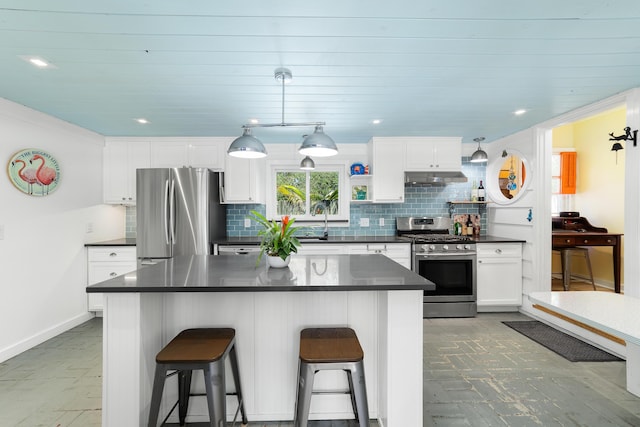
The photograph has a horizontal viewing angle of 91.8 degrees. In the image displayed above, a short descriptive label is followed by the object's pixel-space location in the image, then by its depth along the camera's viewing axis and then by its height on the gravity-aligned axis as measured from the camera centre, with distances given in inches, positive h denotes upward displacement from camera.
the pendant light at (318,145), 83.7 +19.3
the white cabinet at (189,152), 166.9 +34.7
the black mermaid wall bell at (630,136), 103.8 +27.2
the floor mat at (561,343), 112.3 -50.6
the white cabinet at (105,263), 151.1 -23.0
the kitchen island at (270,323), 65.6 -25.7
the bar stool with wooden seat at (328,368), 59.7 -29.4
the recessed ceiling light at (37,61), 81.7 +42.0
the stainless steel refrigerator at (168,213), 149.3 +1.6
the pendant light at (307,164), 152.7 +25.8
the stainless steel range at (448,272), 153.8 -27.8
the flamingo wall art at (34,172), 116.8 +17.7
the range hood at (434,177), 163.2 +20.9
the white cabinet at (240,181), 168.2 +19.5
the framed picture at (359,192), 180.2 +14.3
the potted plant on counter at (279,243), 80.0 -7.0
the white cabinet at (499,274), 158.2 -29.3
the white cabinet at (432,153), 168.4 +34.5
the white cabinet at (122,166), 165.8 +26.9
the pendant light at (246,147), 87.2 +19.6
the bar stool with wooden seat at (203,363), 59.2 -28.3
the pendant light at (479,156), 155.1 +30.3
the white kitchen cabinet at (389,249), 157.6 -16.6
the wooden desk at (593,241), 166.2 -13.2
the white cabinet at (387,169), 168.2 +25.9
